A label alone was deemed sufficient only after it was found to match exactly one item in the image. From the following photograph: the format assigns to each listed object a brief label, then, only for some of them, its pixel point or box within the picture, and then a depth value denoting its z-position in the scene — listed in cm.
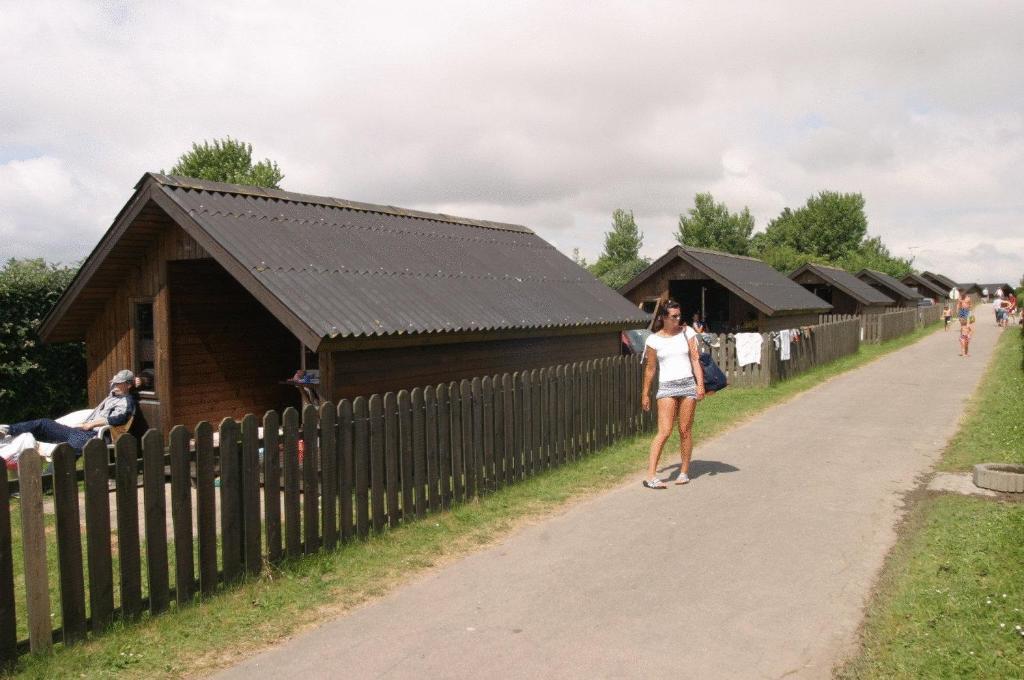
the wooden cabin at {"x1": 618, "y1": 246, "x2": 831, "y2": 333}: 2523
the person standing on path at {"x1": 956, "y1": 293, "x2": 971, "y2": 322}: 2798
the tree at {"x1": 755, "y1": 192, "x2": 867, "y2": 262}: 9925
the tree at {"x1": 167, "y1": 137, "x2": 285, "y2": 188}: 5656
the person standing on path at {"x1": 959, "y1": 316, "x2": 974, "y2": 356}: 2822
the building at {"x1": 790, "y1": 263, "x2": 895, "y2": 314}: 4197
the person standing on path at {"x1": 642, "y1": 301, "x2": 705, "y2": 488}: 848
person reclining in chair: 1009
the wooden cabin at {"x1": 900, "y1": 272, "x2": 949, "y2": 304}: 8306
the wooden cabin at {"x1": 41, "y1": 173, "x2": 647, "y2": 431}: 929
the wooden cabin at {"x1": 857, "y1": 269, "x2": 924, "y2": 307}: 5878
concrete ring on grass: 795
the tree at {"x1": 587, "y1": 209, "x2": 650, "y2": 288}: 9906
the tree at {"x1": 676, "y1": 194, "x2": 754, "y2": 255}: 9331
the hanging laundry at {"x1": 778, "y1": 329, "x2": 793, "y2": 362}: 2030
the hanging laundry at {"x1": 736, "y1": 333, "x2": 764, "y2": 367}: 1955
